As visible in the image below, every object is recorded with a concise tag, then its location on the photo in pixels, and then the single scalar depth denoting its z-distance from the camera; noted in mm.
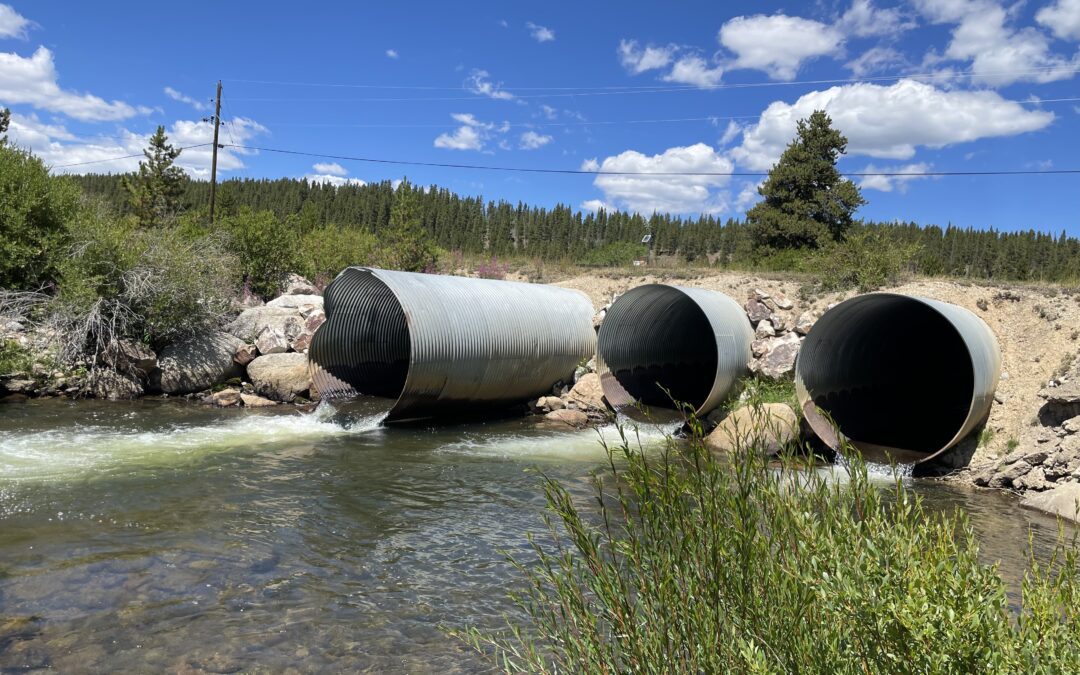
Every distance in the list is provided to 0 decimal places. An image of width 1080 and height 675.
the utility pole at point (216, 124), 26712
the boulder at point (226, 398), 14195
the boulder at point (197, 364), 14750
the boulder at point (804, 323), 14928
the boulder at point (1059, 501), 8922
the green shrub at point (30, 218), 14820
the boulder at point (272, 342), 15766
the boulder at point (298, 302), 17781
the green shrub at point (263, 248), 20484
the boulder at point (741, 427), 11380
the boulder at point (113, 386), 13906
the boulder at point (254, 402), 14289
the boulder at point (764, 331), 15164
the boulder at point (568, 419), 14104
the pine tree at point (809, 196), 31281
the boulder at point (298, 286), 19906
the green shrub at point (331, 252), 23755
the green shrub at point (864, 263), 17016
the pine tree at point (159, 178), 43800
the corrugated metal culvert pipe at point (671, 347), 13406
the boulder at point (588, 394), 14797
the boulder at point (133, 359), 14328
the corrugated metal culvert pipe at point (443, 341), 12155
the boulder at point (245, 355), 15656
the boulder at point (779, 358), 13914
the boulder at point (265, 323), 16359
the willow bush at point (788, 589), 2072
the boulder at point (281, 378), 14703
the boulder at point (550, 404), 15023
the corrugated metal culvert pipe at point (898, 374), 11116
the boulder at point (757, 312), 15586
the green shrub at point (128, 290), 14094
